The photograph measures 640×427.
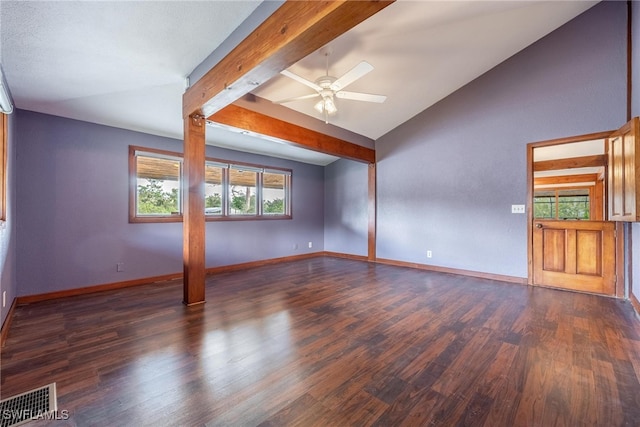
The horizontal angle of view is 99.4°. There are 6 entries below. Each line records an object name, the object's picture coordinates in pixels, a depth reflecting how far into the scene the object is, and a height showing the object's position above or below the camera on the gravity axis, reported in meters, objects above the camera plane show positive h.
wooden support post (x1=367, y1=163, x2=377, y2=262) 5.89 +0.00
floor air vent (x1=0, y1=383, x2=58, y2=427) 1.44 -1.08
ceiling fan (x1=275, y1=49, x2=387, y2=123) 2.68 +1.37
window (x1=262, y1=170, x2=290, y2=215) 5.96 +0.45
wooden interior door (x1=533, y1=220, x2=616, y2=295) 3.55 -0.61
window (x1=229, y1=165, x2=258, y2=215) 5.38 +0.46
